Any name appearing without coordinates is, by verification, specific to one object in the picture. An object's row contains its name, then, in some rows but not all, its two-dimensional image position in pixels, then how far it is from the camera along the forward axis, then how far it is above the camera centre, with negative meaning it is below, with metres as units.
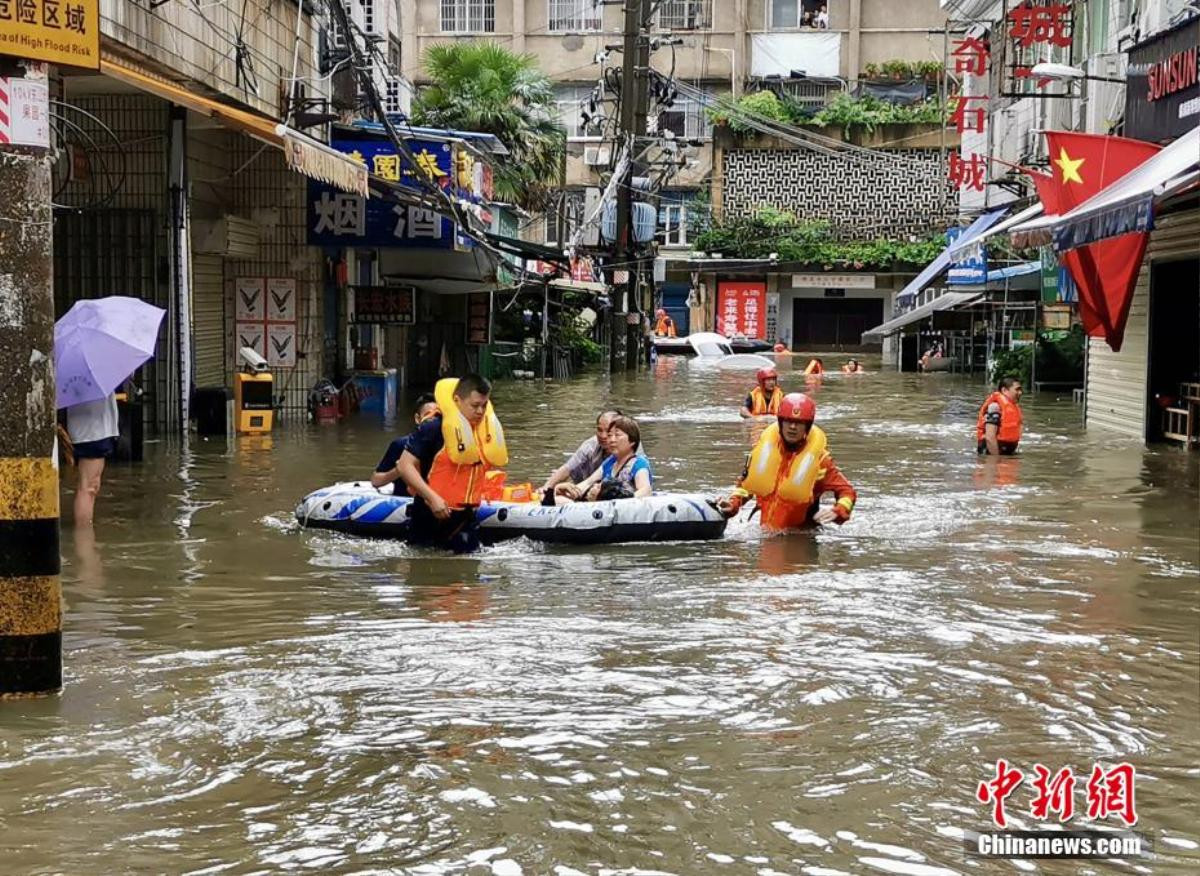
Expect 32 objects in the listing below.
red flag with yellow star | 17.84 +1.05
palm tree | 35.44 +4.25
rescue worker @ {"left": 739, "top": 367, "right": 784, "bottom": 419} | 22.16 -1.37
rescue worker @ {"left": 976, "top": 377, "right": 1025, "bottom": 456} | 19.45 -1.46
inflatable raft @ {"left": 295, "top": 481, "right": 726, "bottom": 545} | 11.86 -1.62
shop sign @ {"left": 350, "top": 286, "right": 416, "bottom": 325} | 25.02 -0.10
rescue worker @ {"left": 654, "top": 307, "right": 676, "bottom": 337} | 56.00 -0.98
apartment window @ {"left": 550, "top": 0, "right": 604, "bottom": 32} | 58.16 +10.14
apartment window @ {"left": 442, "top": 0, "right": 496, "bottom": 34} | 58.38 +10.05
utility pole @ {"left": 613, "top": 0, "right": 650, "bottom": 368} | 37.84 +4.35
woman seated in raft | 12.27 -1.32
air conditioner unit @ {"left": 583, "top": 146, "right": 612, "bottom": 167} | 46.28 +4.09
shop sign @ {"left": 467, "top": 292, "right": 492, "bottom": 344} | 33.16 -0.42
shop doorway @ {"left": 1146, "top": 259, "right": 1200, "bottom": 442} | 20.44 -0.39
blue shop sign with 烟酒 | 22.06 +1.16
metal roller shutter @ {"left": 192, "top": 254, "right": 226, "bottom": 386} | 20.97 -0.36
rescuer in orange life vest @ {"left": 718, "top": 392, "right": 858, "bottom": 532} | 11.88 -1.31
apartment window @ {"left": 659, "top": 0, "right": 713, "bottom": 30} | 57.16 +10.05
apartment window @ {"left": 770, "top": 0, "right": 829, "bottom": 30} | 57.66 +10.17
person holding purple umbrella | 11.73 -1.02
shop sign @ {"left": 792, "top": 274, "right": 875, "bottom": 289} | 56.78 +0.72
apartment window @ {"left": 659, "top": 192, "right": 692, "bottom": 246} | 57.28 +2.88
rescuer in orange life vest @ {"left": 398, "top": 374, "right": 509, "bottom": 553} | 10.80 -1.11
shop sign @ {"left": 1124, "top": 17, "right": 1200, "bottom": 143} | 16.86 +2.39
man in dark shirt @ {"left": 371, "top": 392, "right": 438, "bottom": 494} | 11.60 -1.19
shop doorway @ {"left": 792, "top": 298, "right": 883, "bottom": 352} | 58.59 -0.72
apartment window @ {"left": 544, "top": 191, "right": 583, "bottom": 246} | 42.16 +2.10
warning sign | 6.45 +1.05
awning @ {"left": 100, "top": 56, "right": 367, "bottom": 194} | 14.58 +1.61
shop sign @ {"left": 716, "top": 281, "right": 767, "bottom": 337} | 57.88 -0.30
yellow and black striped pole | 6.57 -0.51
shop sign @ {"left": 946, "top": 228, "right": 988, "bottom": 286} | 35.56 +0.72
